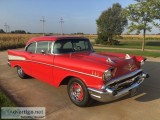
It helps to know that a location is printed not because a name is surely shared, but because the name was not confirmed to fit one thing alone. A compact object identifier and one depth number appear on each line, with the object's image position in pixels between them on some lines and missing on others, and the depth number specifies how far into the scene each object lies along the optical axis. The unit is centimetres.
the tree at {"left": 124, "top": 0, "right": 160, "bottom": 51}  1124
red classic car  255
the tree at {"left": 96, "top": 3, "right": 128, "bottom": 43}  1991
